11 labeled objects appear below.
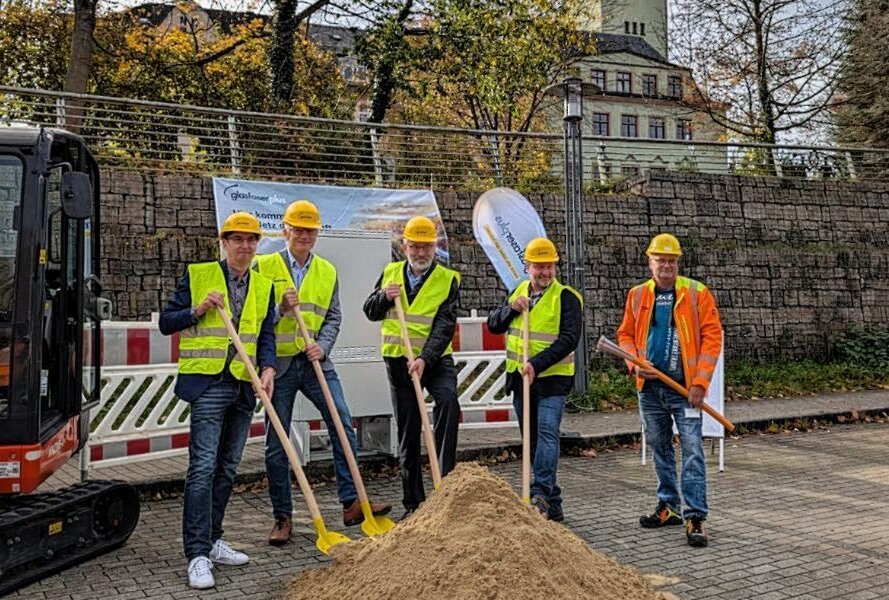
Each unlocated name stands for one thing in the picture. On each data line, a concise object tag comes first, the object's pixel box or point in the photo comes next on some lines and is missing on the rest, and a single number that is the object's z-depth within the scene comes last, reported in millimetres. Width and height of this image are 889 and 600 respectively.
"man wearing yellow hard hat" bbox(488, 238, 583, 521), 6113
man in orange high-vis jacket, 5938
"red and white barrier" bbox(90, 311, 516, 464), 7383
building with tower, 16969
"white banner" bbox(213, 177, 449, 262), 12250
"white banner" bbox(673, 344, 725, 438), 8148
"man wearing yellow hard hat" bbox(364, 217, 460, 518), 5996
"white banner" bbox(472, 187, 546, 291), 9398
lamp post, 10578
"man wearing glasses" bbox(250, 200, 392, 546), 5699
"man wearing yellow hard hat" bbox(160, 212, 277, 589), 4934
